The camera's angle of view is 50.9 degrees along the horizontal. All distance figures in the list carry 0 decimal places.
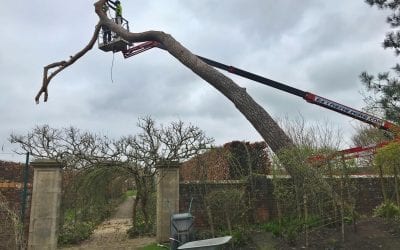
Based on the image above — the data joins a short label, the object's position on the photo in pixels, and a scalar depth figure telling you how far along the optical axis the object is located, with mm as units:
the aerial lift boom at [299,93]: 10859
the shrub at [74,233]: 11490
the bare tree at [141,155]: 12094
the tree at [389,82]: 7387
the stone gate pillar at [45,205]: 9094
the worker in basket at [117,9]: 12109
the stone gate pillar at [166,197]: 10312
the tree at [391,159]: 7552
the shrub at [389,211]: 8344
